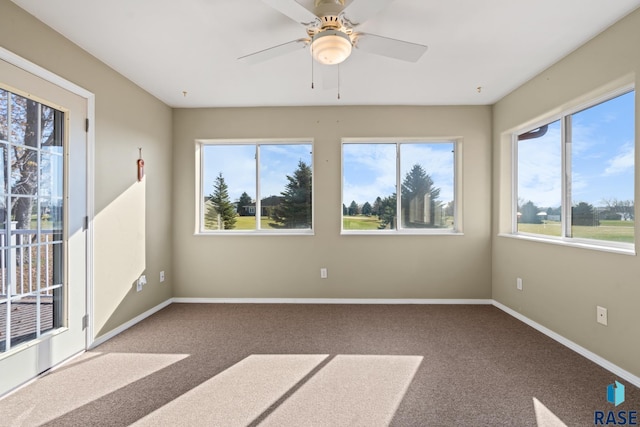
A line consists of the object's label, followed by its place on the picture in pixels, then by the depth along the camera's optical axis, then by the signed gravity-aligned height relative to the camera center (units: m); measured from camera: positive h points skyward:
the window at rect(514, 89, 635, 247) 2.19 +0.35
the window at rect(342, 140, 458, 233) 3.79 +0.36
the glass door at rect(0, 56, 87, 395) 1.88 -0.08
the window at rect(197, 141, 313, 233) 3.85 +0.37
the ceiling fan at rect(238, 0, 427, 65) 1.61 +1.15
